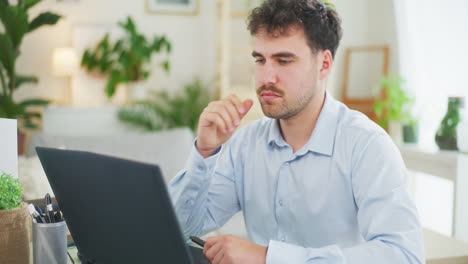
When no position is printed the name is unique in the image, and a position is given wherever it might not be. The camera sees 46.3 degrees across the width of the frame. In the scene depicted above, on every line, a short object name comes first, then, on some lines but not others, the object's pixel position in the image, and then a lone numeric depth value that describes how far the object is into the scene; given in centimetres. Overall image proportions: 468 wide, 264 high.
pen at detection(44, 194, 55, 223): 115
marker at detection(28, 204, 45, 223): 113
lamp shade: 602
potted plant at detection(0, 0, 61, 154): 345
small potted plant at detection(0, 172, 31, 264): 106
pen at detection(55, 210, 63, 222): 116
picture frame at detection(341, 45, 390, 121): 485
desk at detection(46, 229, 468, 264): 138
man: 130
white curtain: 392
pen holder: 112
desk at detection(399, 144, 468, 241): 307
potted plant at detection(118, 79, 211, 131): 598
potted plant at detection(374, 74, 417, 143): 380
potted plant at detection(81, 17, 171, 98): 615
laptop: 82
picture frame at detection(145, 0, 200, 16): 670
